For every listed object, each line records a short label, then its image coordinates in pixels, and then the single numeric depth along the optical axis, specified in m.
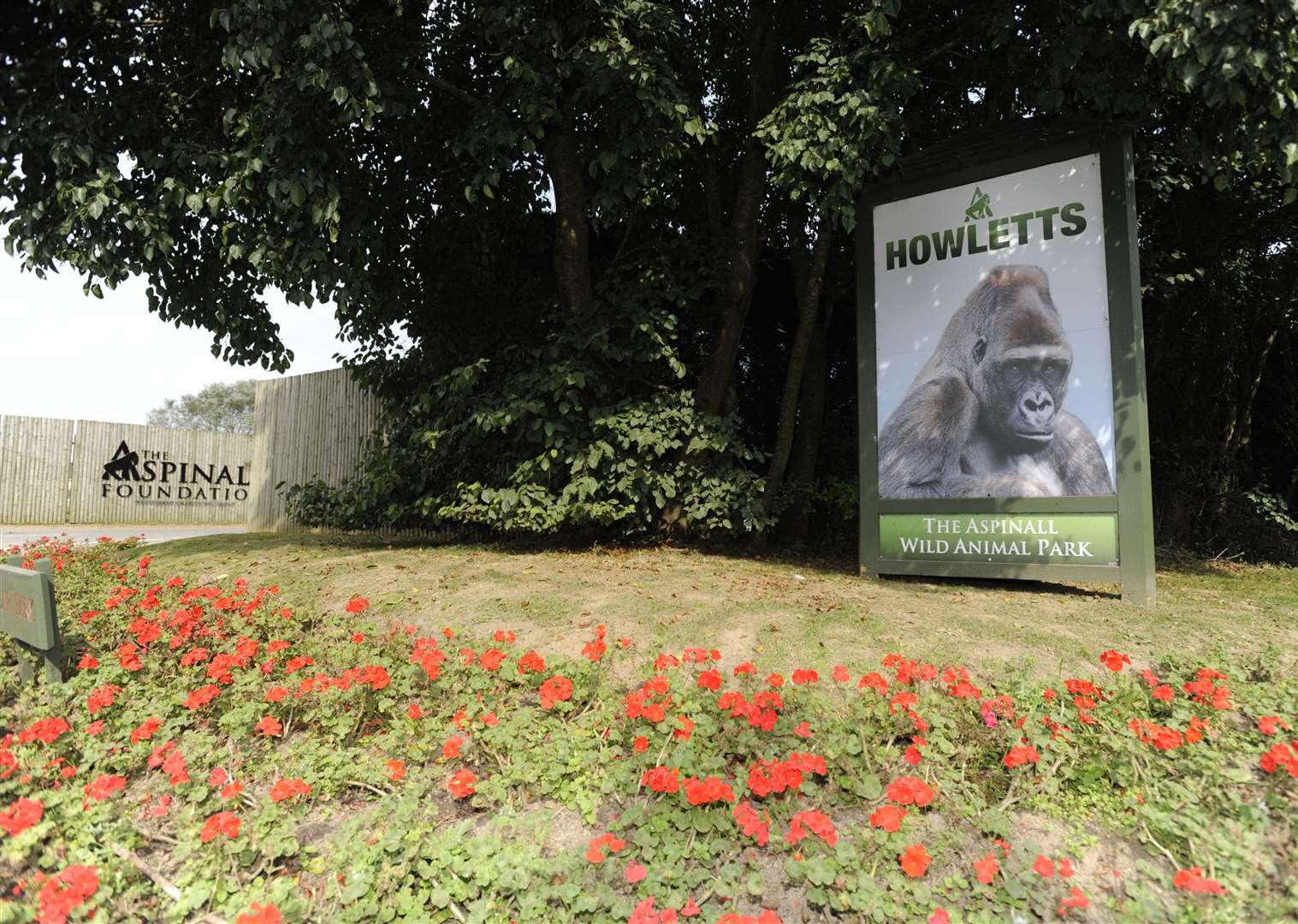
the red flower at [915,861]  2.30
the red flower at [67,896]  2.16
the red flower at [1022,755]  2.76
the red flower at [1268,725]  2.85
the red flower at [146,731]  3.24
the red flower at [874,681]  3.21
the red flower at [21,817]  2.47
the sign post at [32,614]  3.88
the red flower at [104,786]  2.68
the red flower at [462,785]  2.75
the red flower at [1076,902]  2.27
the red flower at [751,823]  2.48
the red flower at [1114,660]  3.32
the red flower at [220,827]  2.51
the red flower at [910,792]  2.61
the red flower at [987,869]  2.26
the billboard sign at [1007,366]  5.54
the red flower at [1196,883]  2.12
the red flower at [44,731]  3.04
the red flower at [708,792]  2.61
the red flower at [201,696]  3.26
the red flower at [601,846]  2.40
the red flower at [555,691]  3.20
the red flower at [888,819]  2.43
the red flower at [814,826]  2.43
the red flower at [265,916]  2.09
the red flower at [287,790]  2.67
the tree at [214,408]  43.34
